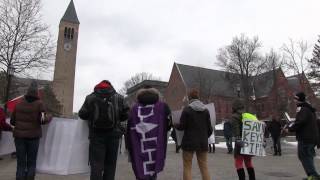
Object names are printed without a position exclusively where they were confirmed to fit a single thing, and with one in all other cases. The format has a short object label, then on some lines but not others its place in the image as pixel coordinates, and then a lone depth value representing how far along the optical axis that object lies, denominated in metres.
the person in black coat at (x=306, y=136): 5.21
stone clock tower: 53.08
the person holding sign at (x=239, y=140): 4.85
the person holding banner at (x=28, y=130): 4.47
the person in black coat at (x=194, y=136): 4.47
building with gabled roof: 36.17
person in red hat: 3.94
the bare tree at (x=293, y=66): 29.25
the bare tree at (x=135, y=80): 59.67
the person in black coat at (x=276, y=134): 12.36
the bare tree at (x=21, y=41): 14.20
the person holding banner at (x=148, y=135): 4.10
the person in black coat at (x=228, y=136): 13.29
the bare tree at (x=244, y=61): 35.70
